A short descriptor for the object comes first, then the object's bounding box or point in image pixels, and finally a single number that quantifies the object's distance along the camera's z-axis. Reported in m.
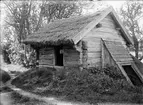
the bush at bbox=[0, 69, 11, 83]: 13.39
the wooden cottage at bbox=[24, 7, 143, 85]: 9.82
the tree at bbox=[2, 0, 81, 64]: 23.12
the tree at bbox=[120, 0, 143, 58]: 21.25
